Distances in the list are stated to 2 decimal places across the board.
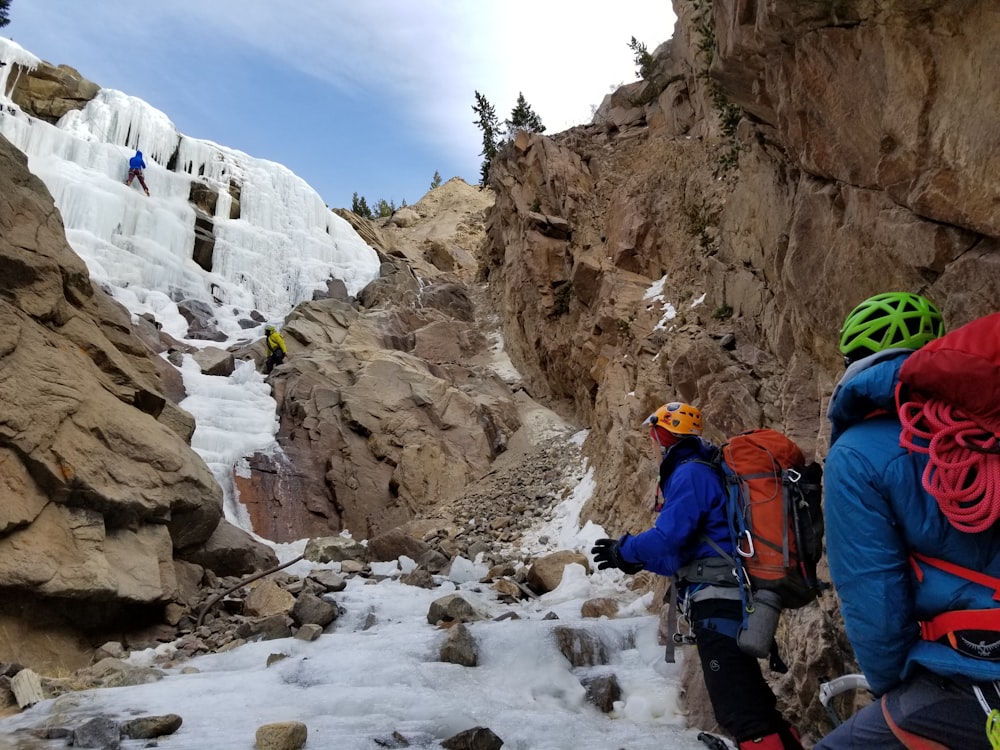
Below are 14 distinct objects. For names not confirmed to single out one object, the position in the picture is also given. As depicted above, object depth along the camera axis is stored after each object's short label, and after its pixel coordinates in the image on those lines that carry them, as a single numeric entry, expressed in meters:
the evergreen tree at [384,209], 51.02
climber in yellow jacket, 19.11
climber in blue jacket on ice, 26.55
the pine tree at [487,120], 34.53
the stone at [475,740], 4.40
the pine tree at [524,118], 32.03
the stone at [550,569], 9.16
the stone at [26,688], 5.20
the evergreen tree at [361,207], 49.78
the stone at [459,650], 6.22
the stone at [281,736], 4.27
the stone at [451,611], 7.50
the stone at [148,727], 4.46
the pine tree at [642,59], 21.81
